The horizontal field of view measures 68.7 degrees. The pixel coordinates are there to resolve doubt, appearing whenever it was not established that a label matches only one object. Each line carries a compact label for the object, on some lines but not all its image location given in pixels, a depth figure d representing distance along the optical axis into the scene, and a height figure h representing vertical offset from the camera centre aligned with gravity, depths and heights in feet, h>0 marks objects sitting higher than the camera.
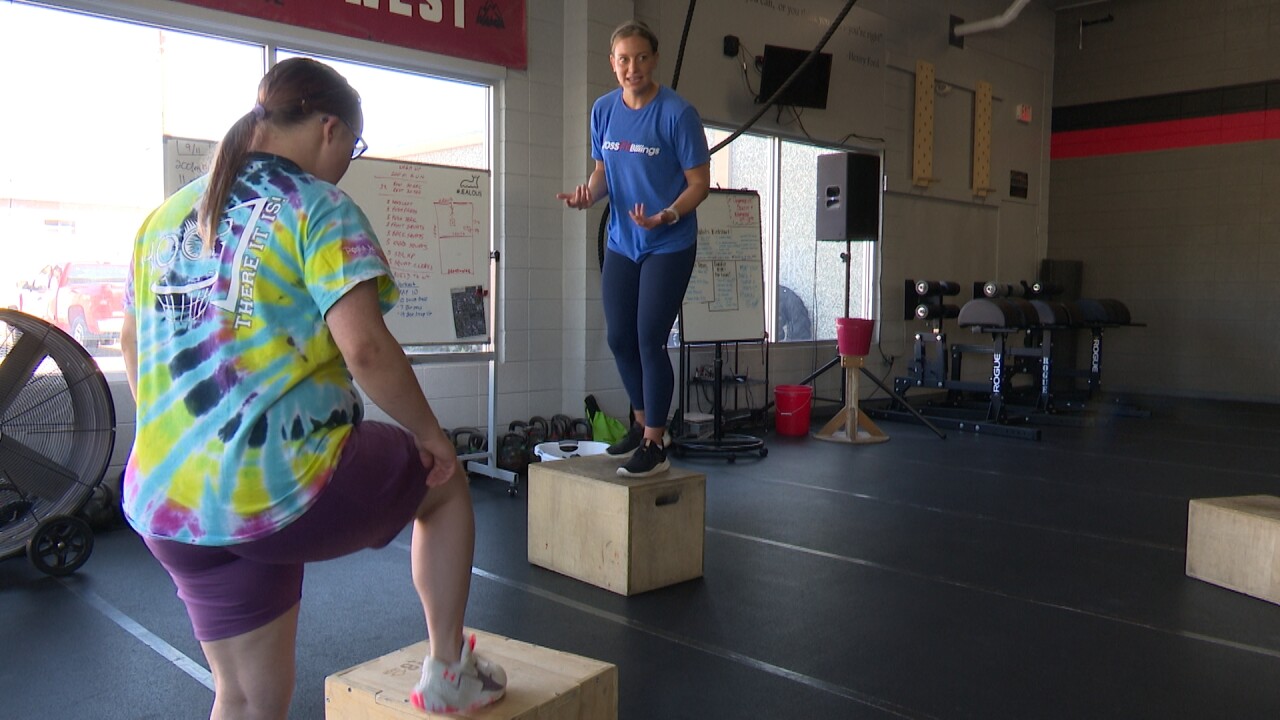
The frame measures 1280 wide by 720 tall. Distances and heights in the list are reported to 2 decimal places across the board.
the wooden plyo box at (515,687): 4.74 -2.12
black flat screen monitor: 20.52 +4.90
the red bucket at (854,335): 18.78 -0.78
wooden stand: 19.19 -2.69
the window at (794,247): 21.99 +1.23
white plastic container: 14.44 -2.43
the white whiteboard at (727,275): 17.79 +0.39
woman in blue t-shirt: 8.98 +0.93
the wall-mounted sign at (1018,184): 29.81 +3.65
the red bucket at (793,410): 20.21 -2.46
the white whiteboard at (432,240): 13.28 +0.78
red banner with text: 13.94 +4.33
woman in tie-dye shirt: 3.69 -0.38
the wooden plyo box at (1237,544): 9.27 -2.51
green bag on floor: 17.06 -2.45
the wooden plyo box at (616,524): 9.33 -2.38
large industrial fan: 9.97 -1.66
